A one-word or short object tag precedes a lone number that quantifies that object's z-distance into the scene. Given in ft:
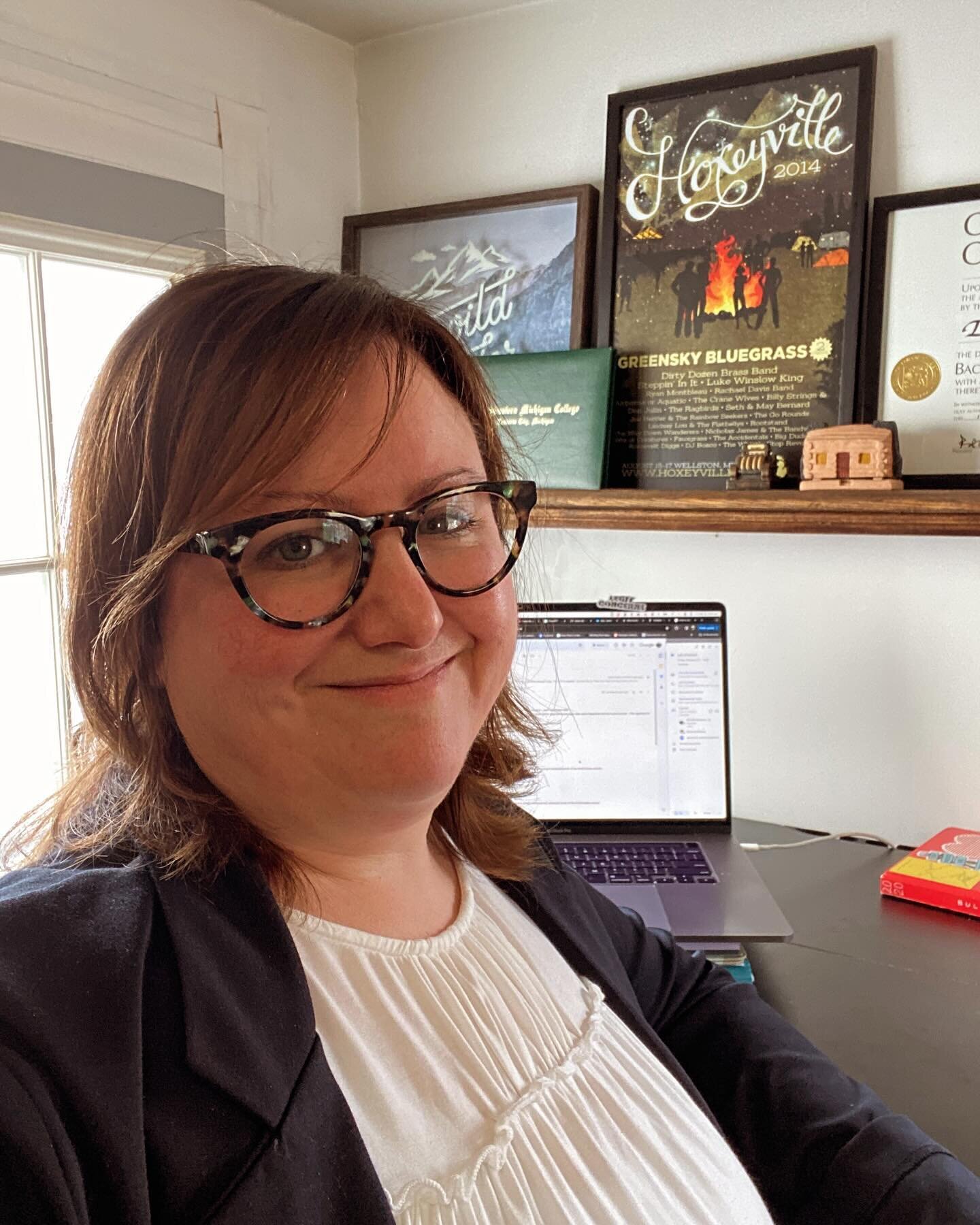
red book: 4.63
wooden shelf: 4.79
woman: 1.85
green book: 5.82
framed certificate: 4.98
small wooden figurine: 5.27
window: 5.32
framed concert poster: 5.24
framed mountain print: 6.03
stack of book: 4.14
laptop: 5.37
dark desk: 3.39
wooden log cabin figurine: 4.88
